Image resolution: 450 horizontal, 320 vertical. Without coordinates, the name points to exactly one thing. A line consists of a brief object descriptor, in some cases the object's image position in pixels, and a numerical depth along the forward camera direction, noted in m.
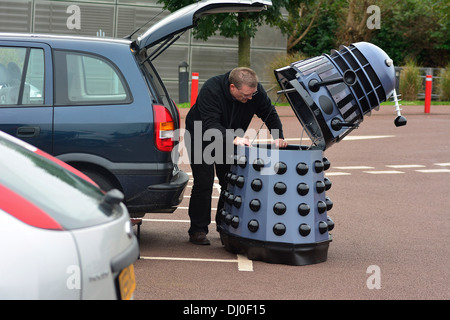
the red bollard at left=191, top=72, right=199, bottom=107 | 19.70
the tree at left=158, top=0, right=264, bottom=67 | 23.89
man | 6.95
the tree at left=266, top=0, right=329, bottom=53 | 24.00
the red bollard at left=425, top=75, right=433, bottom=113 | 24.05
